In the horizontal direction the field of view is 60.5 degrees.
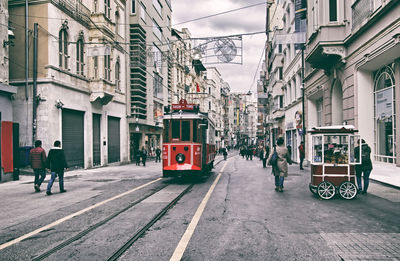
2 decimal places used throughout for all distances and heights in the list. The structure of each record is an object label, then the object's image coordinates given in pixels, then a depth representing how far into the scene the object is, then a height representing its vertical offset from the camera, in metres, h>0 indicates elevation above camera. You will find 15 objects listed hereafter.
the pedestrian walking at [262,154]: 24.81 -1.48
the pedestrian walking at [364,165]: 10.51 -0.90
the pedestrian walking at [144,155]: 27.88 -1.38
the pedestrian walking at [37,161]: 12.02 -0.77
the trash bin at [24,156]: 18.36 -0.90
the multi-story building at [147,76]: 33.06 +6.71
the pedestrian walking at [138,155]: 28.80 -1.42
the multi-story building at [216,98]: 85.27 +10.32
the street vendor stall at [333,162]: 9.93 -0.77
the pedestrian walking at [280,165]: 11.55 -0.96
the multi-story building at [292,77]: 25.30 +5.46
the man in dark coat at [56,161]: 11.80 -0.76
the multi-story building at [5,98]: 15.78 +1.97
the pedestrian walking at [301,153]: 22.12 -1.08
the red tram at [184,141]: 14.18 -0.14
